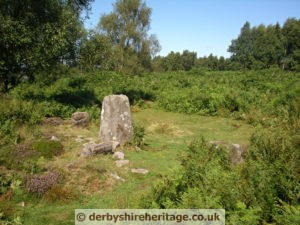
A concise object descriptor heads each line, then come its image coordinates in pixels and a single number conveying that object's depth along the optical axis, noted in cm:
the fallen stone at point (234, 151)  882
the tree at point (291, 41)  7725
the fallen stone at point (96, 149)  1062
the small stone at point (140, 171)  966
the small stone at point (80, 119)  1506
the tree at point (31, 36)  1533
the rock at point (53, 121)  1492
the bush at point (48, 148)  1055
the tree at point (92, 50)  1933
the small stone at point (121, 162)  1002
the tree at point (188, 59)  12006
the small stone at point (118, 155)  1059
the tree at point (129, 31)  4819
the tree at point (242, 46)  9609
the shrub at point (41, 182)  777
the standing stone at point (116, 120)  1238
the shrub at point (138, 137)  1215
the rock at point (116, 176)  903
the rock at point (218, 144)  884
